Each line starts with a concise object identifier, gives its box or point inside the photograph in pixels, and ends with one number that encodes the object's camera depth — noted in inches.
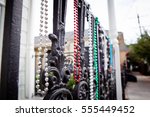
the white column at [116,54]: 52.4
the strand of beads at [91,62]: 34.3
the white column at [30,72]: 51.6
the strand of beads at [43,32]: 21.0
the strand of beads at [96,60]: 37.4
